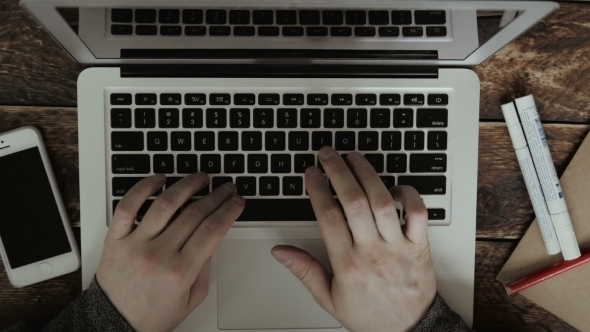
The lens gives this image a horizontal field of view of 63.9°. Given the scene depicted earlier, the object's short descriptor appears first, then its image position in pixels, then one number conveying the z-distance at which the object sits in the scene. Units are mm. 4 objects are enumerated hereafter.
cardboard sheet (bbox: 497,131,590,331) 647
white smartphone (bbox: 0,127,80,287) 636
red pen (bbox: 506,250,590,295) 639
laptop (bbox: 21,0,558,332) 592
